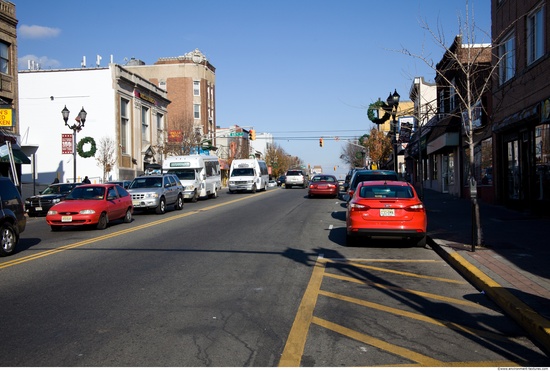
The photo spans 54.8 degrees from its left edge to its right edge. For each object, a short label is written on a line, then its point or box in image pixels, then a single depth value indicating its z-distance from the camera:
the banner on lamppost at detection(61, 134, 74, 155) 36.69
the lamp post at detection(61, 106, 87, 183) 29.27
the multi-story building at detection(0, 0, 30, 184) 29.81
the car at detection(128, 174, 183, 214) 22.67
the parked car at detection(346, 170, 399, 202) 19.27
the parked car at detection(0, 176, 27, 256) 11.76
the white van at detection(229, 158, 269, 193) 41.19
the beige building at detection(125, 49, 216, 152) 71.75
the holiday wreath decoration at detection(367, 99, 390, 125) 32.90
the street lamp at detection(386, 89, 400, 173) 23.86
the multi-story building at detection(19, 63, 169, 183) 45.75
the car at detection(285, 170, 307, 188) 51.66
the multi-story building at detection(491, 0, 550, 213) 16.44
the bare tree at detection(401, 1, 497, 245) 11.15
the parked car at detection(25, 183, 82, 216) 24.66
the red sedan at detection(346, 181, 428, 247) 11.87
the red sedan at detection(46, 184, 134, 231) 16.38
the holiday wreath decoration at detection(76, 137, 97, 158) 44.84
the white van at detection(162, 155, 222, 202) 31.23
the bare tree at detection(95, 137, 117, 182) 42.83
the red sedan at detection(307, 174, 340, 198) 33.44
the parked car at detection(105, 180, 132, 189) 29.28
